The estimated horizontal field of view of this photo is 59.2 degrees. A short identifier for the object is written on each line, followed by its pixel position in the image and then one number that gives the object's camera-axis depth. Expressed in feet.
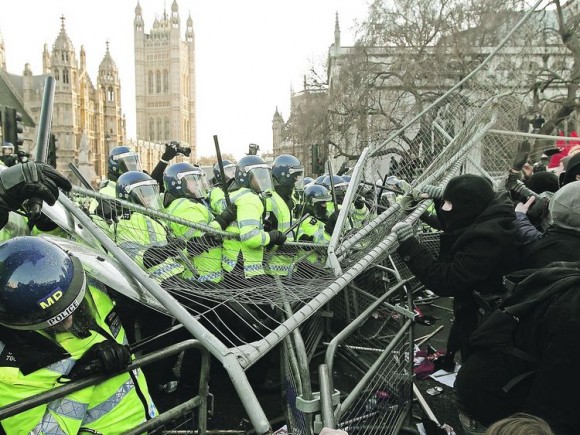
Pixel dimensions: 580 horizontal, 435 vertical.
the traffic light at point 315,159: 35.73
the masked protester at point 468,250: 9.96
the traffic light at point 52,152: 33.42
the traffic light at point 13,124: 23.63
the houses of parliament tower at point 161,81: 415.44
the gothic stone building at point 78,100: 273.95
